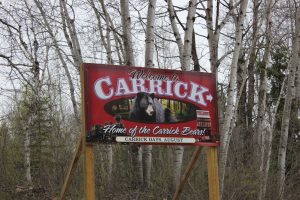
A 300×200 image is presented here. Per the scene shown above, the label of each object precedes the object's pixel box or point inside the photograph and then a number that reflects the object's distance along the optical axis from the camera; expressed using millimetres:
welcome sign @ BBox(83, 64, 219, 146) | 6285
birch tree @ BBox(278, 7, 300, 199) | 12219
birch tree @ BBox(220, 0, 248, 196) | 9141
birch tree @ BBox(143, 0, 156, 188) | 10594
